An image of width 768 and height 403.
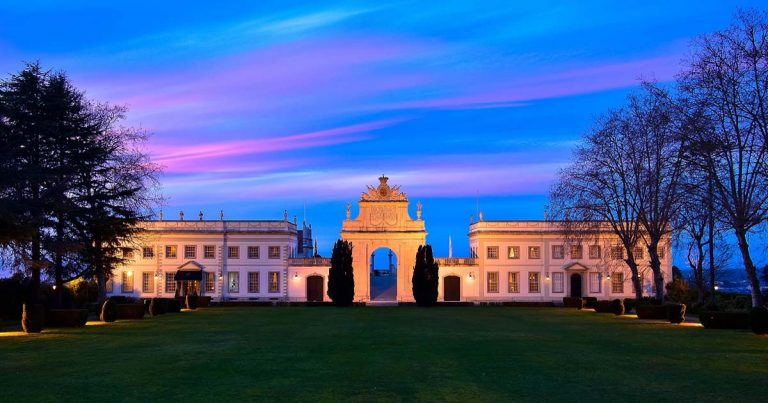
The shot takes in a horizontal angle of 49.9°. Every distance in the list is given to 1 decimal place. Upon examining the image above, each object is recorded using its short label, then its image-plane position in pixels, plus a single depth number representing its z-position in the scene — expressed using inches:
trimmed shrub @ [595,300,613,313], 2074.3
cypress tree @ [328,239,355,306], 2536.9
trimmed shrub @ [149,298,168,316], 1845.5
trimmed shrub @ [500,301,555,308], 2618.1
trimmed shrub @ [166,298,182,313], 2026.1
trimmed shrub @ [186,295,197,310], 2294.5
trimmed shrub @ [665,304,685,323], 1524.4
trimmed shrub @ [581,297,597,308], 2316.8
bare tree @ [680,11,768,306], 1188.5
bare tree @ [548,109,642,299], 1808.6
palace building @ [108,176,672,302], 2856.8
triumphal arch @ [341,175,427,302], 2797.7
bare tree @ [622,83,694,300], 1561.3
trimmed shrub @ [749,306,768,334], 1169.4
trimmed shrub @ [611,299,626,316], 1918.1
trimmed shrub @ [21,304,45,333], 1229.7
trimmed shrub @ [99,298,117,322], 1558.8
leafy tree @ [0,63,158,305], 1339.8
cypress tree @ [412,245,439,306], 2561.5
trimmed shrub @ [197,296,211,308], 2418.8
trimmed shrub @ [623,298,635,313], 2066.7
